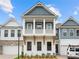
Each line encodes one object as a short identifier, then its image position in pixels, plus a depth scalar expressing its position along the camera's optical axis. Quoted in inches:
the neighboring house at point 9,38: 594.0
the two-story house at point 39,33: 501.0
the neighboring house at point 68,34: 583.8
